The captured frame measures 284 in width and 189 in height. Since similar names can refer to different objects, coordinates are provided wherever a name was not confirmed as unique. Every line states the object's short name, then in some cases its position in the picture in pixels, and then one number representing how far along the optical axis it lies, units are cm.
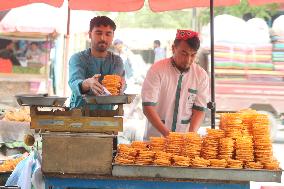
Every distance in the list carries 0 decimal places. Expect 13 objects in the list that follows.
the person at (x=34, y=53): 1314
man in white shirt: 437
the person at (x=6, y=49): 1332
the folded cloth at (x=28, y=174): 360
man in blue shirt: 423
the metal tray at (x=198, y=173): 327
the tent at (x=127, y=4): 607
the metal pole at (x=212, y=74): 455
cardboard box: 338
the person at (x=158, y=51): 1509
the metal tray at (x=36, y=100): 346
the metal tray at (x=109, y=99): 336
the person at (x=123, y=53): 1362
